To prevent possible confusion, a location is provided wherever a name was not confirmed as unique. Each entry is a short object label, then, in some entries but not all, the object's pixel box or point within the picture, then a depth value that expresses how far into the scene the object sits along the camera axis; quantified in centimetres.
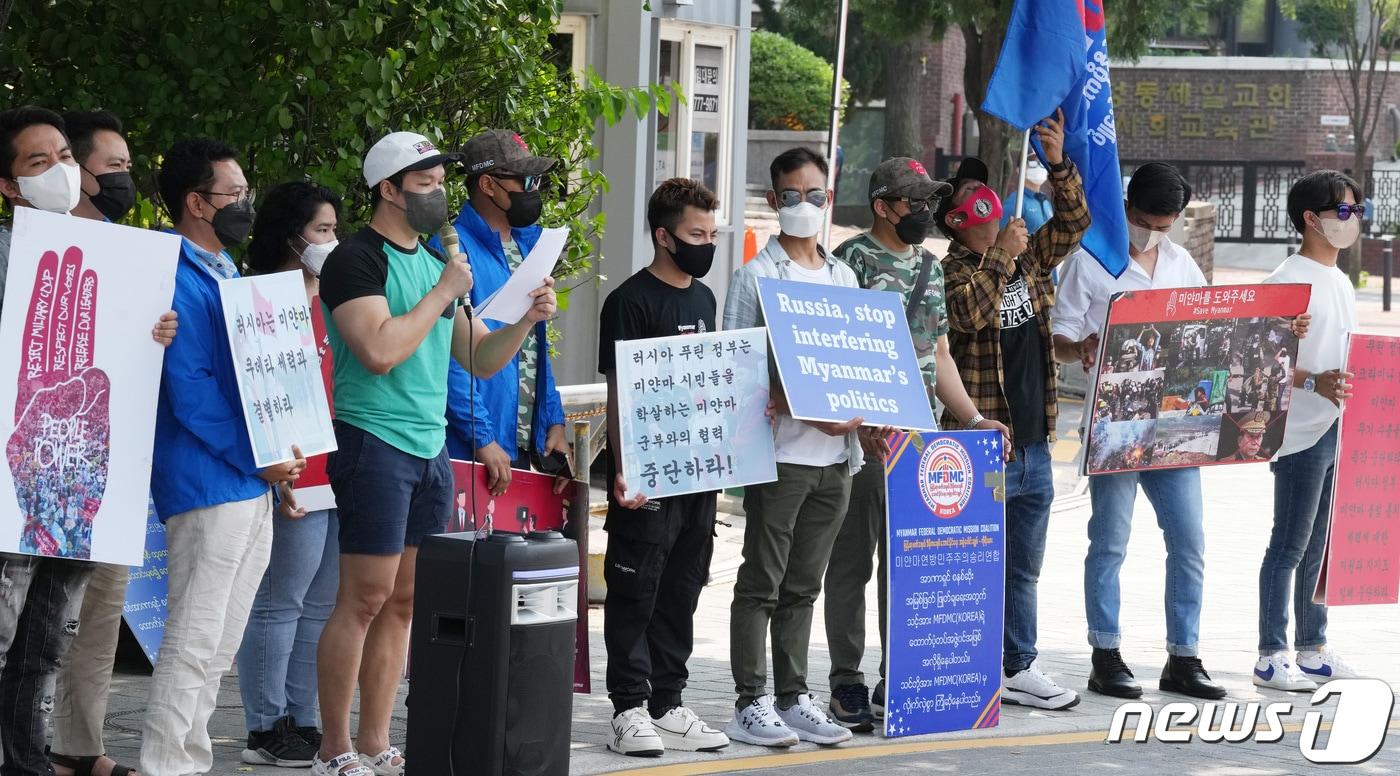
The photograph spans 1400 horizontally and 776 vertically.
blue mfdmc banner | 1385
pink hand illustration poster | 1016
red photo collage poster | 1523
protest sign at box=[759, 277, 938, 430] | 1316
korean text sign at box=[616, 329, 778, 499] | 1289
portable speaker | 1055
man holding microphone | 1141
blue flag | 1545
